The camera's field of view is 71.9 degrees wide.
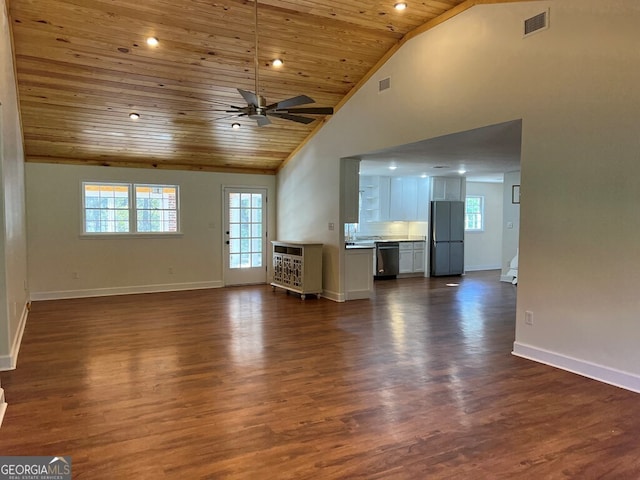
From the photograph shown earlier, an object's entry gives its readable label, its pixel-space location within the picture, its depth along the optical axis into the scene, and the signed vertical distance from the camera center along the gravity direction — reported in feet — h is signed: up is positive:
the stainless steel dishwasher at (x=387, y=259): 30.14 -2.95
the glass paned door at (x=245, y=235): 27.86 -1.29
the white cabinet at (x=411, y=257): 31.27 -2.94
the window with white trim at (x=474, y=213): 35.50 +0.28
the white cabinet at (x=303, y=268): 22.86 -2.76
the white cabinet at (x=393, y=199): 31.12 +1.25
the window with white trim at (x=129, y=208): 24.20 +0.38
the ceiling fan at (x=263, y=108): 12.43 +3.17
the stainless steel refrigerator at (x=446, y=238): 31.53 -1.55
